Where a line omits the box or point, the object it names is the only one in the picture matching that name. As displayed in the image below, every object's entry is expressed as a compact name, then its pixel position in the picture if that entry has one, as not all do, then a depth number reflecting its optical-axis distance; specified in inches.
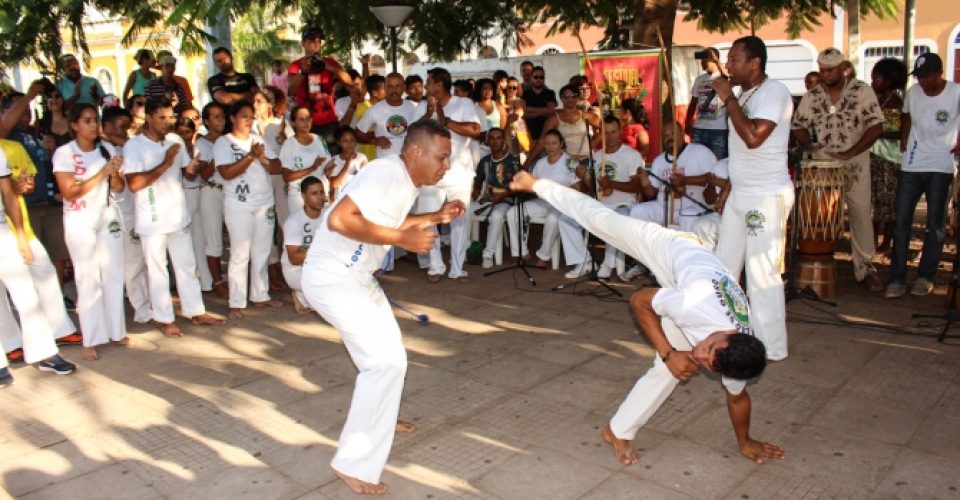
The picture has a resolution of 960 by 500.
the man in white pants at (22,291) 236.7
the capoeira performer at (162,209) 276.1
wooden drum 305.6
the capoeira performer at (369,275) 167.5
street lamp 413.1
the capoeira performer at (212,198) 327.9
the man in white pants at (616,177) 350.6
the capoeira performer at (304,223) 299.3
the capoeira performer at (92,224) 255.1
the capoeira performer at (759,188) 227.3
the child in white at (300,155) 327.0
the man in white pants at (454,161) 344.8
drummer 308.7
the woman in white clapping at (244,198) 305.1
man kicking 147.3
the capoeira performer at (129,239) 283.4
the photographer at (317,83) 382.3
